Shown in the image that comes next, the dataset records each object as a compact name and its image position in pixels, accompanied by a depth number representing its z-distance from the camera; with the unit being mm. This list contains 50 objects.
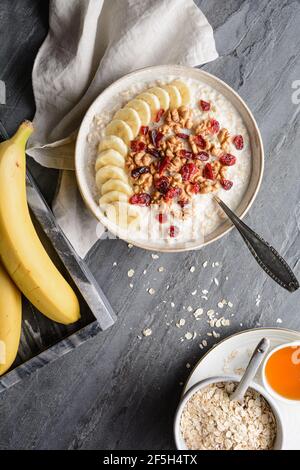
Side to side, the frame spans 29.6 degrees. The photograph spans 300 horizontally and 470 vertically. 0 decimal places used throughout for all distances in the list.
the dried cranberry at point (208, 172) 1293
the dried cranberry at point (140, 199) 1275
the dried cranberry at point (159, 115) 1289
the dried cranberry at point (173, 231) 1301
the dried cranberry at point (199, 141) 1294
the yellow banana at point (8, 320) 1221
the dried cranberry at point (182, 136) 1298
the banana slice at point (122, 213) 1274
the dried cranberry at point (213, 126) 1299
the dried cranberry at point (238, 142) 1318
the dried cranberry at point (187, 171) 1290
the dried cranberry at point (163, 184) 1277
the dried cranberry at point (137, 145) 1277
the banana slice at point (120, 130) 1267
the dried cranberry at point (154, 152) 1285
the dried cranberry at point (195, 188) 1294
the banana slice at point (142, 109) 1265
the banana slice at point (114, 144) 1270
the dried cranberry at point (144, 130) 1284
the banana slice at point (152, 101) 1270
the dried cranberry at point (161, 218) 1293
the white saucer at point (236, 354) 1349
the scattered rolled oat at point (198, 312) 1428
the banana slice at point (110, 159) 1266
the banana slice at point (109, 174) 1266
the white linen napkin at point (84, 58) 1345
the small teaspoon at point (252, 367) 1207
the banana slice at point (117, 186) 1261
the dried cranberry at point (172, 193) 1275
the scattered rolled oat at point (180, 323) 1427
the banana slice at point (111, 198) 1260
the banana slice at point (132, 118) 1264
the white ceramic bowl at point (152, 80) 1286
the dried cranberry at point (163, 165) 1283
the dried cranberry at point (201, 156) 1293
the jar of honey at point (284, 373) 1317
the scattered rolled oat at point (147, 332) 1418
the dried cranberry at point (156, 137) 1290
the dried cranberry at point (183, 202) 1290
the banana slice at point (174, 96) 1284
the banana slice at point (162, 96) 1278
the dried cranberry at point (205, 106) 1310
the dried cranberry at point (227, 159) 1303
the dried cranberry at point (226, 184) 1306
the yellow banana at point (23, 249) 1180
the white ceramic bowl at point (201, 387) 1266
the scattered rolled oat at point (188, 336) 1425
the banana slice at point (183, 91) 1298
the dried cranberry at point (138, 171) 1268
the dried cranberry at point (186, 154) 1295
